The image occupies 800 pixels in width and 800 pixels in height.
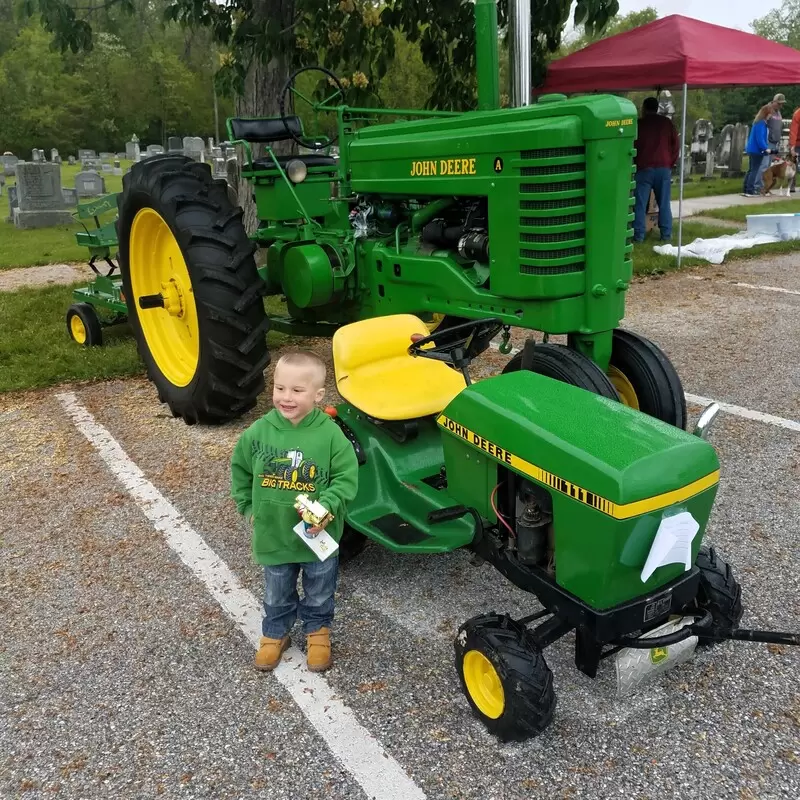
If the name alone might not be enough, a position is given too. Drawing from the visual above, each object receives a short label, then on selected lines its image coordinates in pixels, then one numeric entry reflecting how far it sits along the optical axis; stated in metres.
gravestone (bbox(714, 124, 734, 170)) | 21.93
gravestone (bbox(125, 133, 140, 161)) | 40.12
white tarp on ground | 9.48
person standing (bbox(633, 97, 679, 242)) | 9.94
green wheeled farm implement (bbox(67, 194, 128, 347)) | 5.79
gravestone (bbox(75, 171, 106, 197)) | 19.48
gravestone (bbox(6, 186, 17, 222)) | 16.08
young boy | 2.32
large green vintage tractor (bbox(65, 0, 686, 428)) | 3.20
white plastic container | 10.62
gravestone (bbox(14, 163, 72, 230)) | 15.38
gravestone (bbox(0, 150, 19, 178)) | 26.69
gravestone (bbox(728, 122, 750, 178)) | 21.50
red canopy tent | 8.66
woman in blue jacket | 14.95
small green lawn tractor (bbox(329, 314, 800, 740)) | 1.94
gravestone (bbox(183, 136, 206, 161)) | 26.24
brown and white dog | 16.06
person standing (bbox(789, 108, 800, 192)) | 16.48
